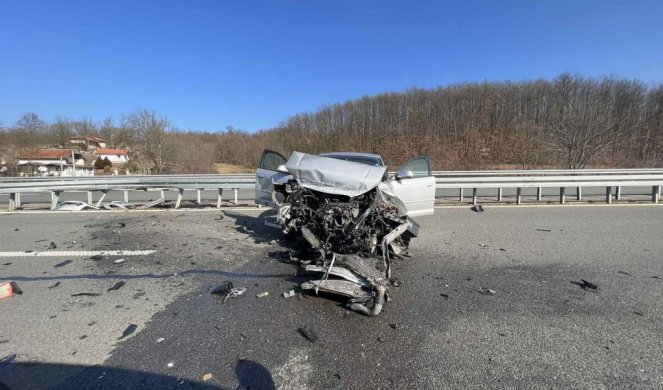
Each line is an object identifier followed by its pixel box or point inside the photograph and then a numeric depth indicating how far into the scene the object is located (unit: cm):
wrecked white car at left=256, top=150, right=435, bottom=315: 384
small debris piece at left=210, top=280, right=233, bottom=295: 400
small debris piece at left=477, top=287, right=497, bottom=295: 404
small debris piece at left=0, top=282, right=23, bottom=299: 384
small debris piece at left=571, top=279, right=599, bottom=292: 414
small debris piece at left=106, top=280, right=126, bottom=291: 415
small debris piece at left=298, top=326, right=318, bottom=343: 298
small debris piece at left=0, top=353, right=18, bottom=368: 259
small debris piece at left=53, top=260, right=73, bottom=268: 498
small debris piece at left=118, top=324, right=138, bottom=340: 303
